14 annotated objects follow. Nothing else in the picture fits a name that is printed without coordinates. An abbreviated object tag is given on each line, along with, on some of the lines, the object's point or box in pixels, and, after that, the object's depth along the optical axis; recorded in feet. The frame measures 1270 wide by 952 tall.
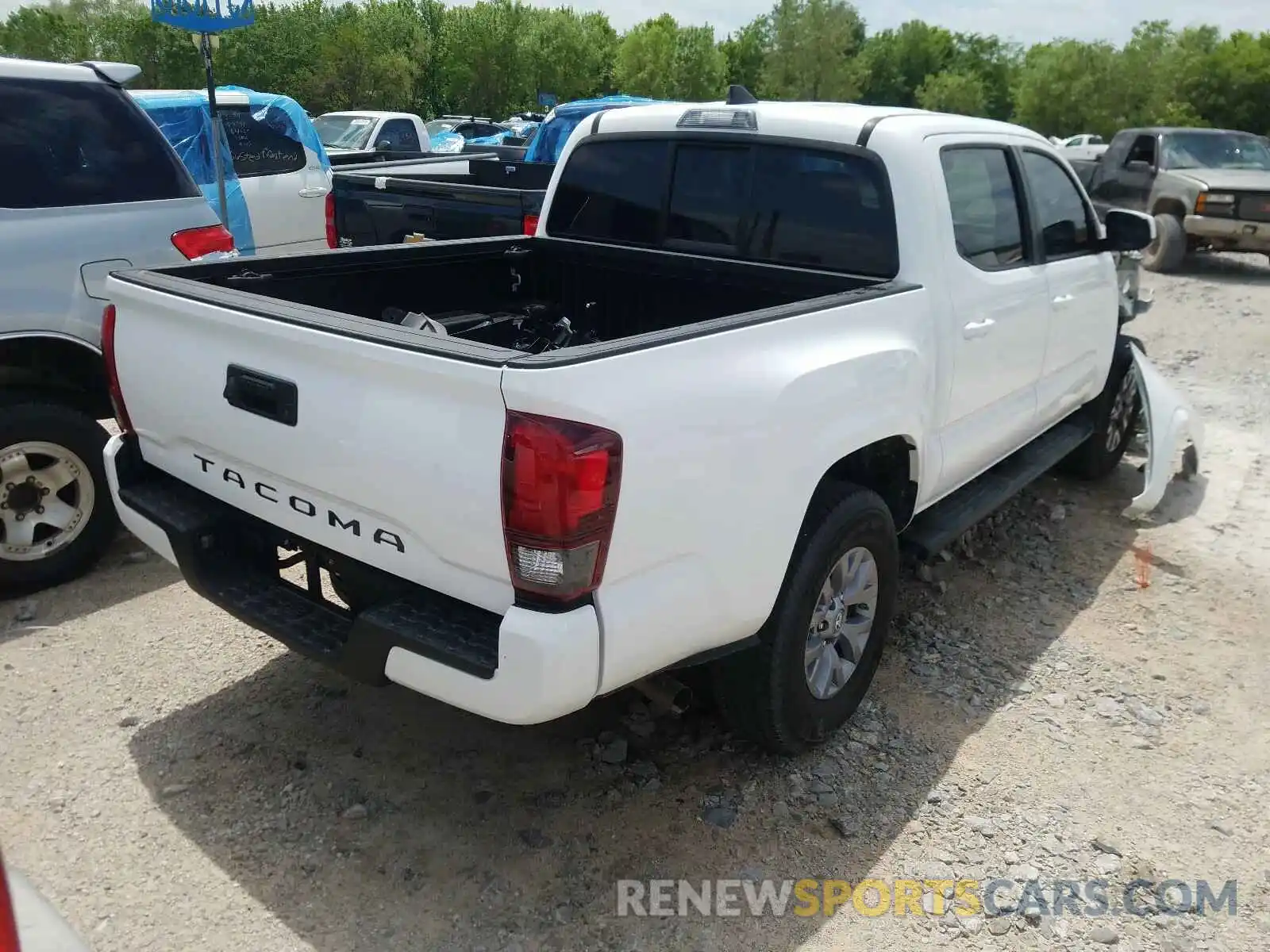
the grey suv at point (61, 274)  13.48
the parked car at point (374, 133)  45.68
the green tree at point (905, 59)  244.42
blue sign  25.59
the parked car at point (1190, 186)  42.29
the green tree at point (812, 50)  211.82
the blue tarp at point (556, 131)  39.11
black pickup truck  21.42
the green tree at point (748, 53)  240.12
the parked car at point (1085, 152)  58.08
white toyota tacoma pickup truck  7.41
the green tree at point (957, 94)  209.77
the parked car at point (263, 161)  24.82
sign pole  22.52
